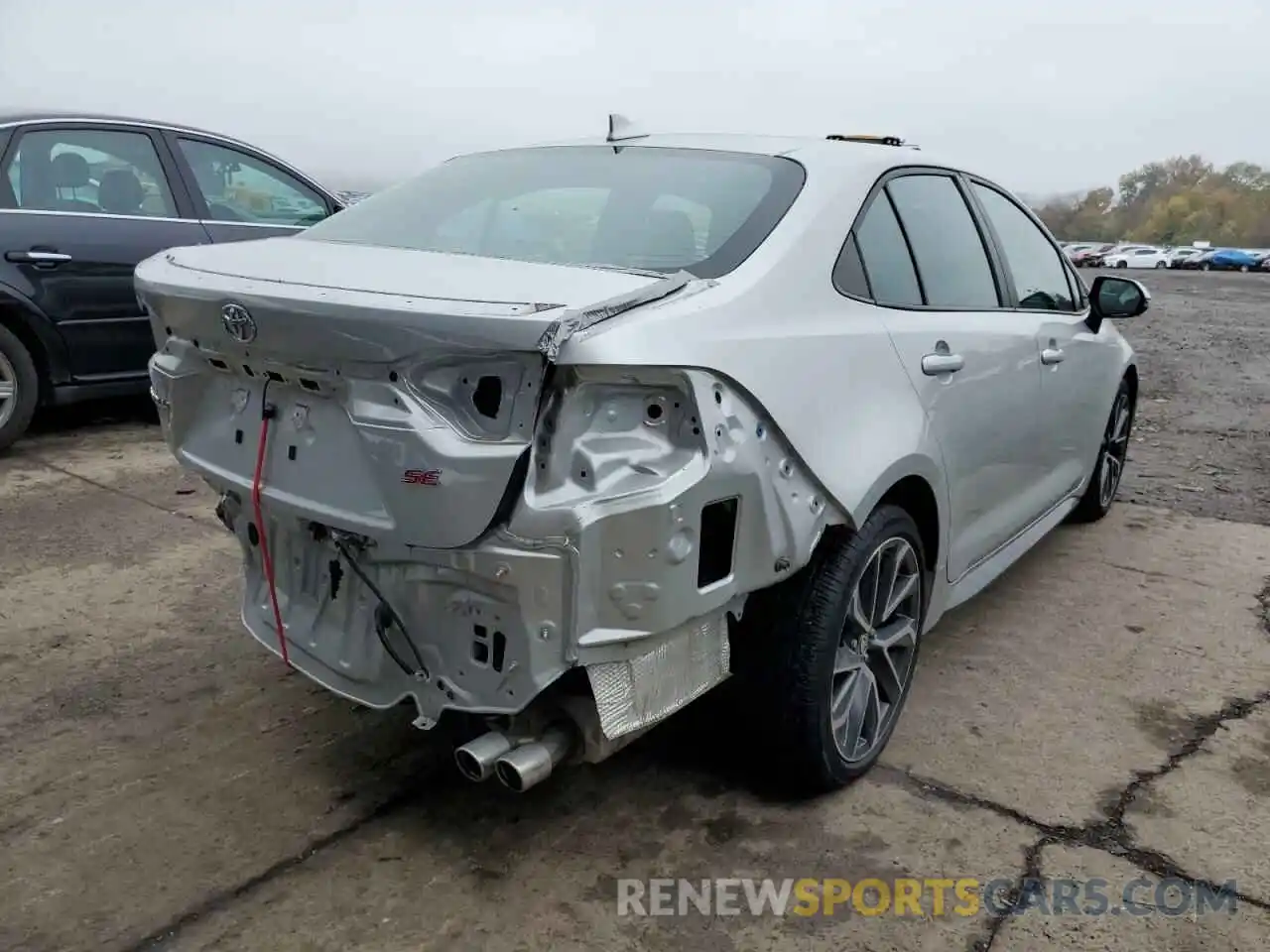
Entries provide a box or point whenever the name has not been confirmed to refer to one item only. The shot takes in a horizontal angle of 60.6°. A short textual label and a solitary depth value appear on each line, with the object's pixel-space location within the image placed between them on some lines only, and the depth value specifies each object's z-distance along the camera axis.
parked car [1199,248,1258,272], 54.10
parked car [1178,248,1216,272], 54.56
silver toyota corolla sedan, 2.00
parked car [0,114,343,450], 5.50
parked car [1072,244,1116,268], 53.02
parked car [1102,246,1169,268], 55.28
